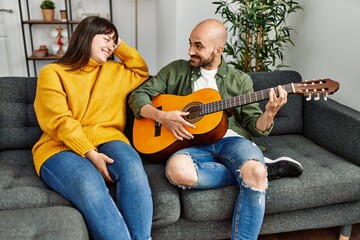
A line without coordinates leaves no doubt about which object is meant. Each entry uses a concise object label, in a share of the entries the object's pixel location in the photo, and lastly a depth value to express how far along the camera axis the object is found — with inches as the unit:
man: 53.2
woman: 49.9
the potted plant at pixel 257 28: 85.7
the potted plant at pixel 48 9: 140.7
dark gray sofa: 47.6
